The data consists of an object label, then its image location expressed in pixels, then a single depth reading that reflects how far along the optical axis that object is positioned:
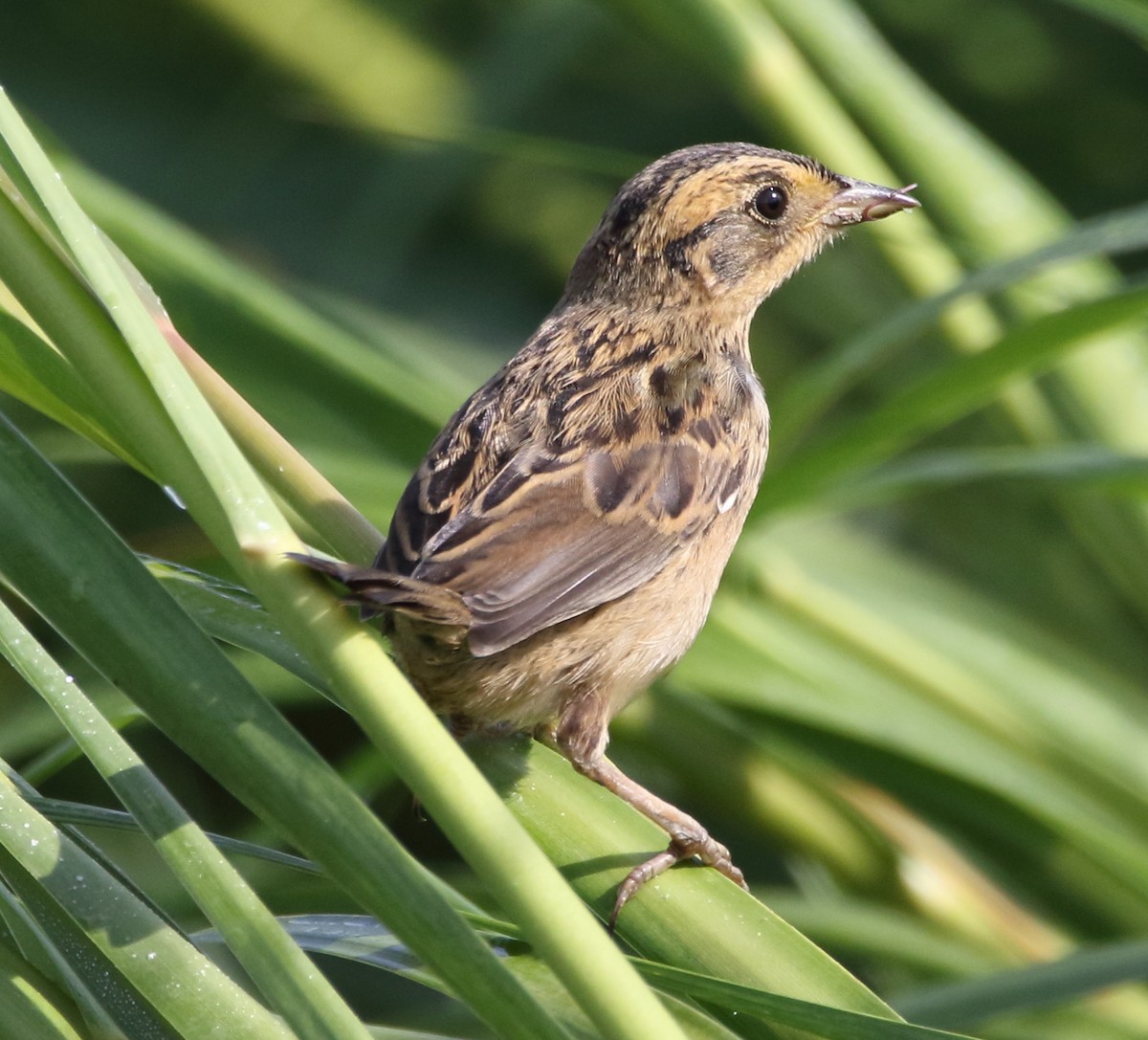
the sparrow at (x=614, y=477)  2.78
